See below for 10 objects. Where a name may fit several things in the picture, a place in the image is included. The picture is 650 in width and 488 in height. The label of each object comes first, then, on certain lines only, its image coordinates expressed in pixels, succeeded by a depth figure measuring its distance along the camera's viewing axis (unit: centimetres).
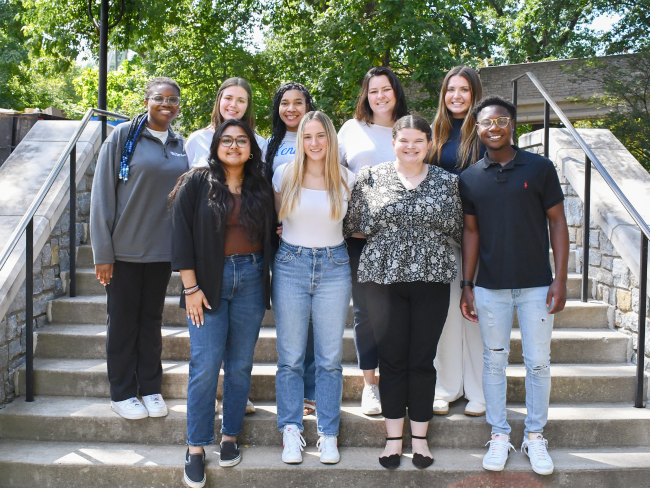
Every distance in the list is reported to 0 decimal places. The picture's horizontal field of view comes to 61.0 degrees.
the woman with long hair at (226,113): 320
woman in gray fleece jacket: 309
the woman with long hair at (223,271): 275
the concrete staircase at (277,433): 290
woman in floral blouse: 282
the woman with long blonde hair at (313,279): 286
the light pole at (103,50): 810
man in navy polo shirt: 280
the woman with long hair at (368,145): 314
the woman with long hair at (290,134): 322
